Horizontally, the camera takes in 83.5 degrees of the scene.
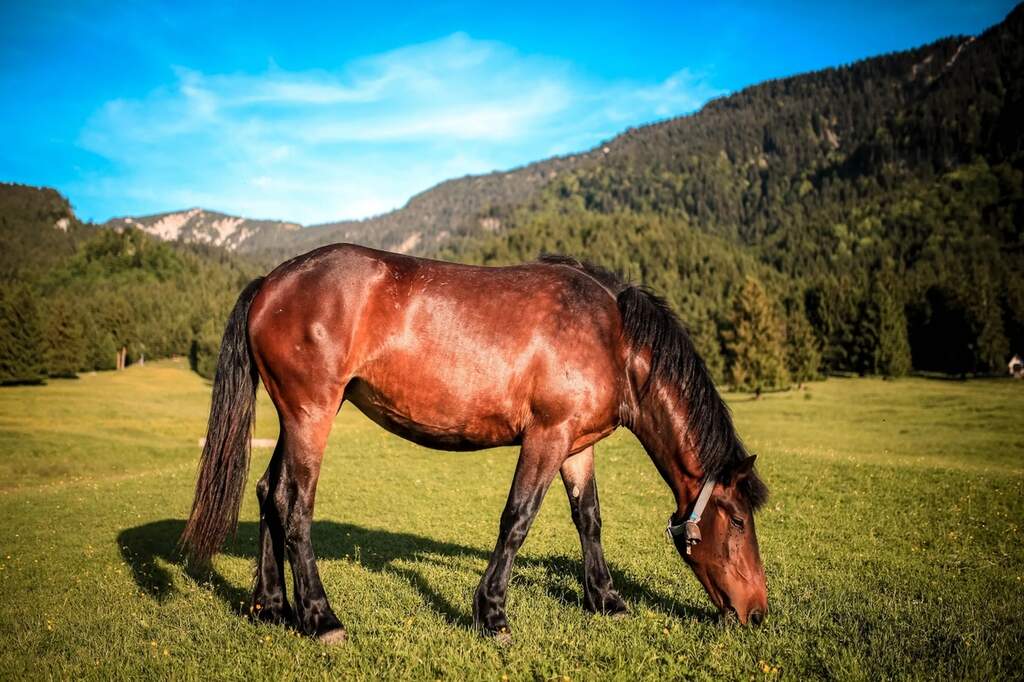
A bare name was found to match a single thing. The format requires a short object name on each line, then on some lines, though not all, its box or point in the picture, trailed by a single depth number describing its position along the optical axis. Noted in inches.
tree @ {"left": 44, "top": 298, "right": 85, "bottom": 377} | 2638.8
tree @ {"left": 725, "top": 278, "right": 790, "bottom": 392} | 2096.5
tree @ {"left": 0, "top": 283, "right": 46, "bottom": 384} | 2249.0
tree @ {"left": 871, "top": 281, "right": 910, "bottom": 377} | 2696.9
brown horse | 186.1
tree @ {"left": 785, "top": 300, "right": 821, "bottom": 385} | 2529.5
